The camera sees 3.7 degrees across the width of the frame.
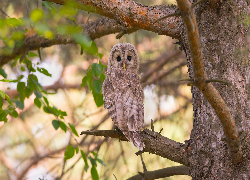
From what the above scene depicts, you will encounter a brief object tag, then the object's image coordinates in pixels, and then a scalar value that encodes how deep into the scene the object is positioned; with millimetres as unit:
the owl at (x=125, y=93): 18854
